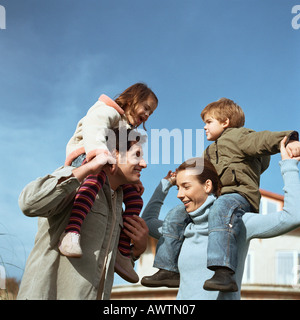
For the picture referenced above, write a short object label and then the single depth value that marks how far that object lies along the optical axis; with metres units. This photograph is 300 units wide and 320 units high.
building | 15.12
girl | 3.03
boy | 3.30
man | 2.84
